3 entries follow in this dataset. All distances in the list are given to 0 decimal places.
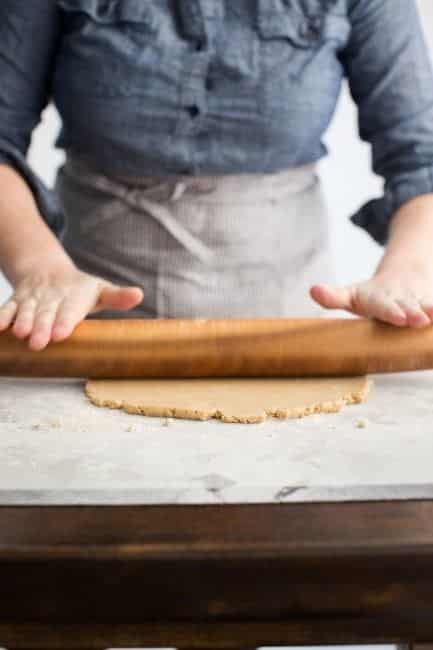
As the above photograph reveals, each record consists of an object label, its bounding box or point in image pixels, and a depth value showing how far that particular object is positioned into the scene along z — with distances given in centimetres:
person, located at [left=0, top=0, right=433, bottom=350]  146
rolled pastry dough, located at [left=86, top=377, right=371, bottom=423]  110
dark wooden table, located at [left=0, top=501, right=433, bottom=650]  89
